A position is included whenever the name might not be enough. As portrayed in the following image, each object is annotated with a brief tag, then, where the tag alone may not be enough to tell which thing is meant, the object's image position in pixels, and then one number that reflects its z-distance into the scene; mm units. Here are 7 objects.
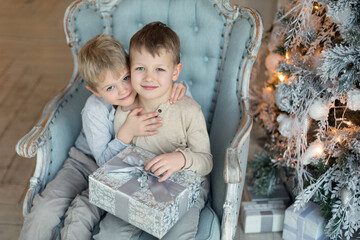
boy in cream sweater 1497
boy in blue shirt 1568
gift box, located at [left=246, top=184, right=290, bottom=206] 2301
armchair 1704
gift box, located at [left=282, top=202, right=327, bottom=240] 1999
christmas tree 1577
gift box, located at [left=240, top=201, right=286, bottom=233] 2172
